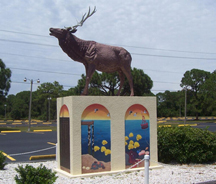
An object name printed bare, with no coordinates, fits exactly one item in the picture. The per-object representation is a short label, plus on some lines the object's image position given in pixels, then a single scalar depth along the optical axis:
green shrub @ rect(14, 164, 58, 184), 5.74
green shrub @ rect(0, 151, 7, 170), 9.06
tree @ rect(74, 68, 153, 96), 25.88
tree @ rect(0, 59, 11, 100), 29.23
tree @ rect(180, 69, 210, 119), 54.31
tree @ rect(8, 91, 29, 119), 61.69
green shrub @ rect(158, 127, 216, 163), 10.02
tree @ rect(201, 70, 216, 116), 46.59
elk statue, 8.79
